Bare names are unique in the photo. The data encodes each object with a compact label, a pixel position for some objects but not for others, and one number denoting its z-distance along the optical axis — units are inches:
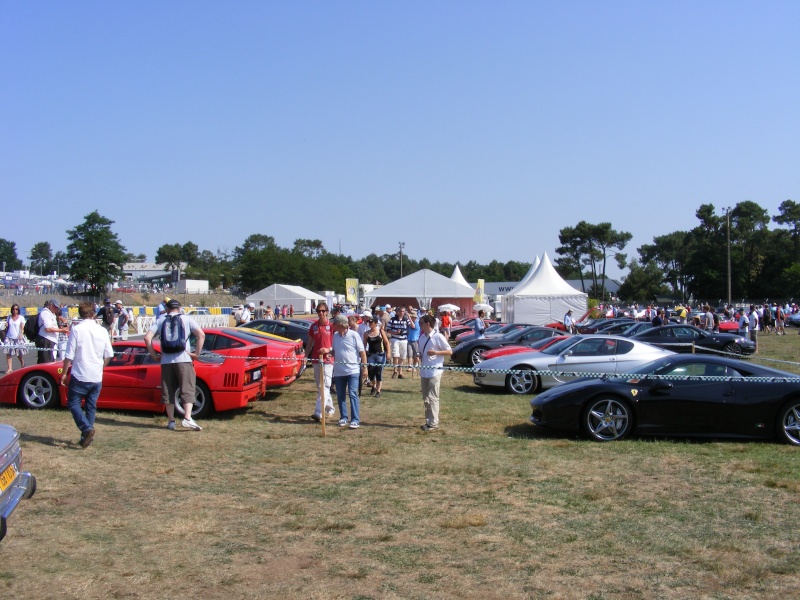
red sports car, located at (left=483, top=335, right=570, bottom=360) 633.0
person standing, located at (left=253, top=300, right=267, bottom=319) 1567.4
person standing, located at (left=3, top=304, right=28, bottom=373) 628.4
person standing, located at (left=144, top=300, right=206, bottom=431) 374.6
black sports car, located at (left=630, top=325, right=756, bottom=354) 852.0
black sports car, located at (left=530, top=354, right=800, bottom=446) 351.3
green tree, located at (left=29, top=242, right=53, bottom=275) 7529.5
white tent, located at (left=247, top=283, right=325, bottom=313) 2285.9
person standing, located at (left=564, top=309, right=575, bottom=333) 1270.4
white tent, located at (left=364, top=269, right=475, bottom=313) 1866.4
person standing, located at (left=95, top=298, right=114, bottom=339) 820.0
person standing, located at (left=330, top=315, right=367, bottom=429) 397.4
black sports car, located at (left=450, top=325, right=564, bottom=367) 749.9
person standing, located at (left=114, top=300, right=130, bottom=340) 1015.3
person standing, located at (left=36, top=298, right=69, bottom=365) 599.5
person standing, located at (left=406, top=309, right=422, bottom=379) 696.4
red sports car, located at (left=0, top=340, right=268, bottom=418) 419.5
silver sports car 529.3
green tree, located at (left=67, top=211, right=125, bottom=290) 2758.4
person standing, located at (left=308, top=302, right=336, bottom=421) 428.8
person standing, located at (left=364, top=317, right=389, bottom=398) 542.6
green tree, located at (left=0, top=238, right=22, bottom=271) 7677.2
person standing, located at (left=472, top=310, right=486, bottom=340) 863.6
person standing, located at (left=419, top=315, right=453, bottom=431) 391.5
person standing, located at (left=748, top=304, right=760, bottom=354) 1093.1
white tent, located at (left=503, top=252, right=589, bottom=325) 1628.9
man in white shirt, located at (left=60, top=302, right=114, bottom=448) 327.6
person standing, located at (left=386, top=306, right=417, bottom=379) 701.9
